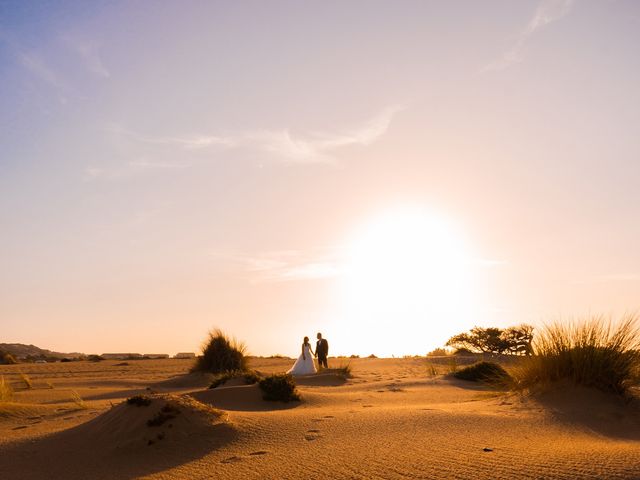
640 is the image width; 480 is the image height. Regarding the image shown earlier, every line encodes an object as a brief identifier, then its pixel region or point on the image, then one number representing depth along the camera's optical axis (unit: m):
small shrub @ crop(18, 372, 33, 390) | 14.24
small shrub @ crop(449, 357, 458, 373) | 15.13
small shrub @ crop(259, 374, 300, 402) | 9.27
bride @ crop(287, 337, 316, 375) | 18.50
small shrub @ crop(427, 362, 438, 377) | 16.17
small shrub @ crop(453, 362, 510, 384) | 13.66
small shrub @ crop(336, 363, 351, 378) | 16.03
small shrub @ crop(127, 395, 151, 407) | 6.64
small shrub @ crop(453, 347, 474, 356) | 28.00
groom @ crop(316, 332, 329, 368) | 20.62
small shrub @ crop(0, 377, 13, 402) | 9.66
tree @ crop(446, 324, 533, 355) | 27.03
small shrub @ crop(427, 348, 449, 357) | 29.17
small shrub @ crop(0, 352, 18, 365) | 26.91
